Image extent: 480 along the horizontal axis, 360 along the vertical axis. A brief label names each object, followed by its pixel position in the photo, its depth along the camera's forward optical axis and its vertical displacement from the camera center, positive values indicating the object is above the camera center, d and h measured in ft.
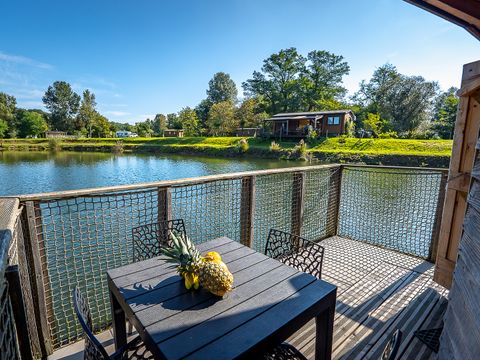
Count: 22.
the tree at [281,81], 107.53 +24.20
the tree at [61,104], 142.31 +17.45
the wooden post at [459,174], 6.06 -0.94
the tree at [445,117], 77.20 +6.57
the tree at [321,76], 106.73 +25.68
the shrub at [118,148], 100.01 -5.20
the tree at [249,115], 104.93 +8.86
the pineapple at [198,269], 3.58 -1.95
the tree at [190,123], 123.85 +6.23
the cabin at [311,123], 81.82 +4.44
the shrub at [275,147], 72.67 -3.34
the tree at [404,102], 84.99 +12.34
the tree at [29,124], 131.03 +5.50
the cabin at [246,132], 107.04 +1.62
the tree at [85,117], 143.43 +10.16
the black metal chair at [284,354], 4.03 -3.53
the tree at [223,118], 108.68 +7.55
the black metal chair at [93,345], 2.63 -2.38
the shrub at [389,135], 80.94 +0.45
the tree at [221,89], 152.15 +28.29
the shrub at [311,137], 77.61 -0.30
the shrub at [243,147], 77.20 -3.46
